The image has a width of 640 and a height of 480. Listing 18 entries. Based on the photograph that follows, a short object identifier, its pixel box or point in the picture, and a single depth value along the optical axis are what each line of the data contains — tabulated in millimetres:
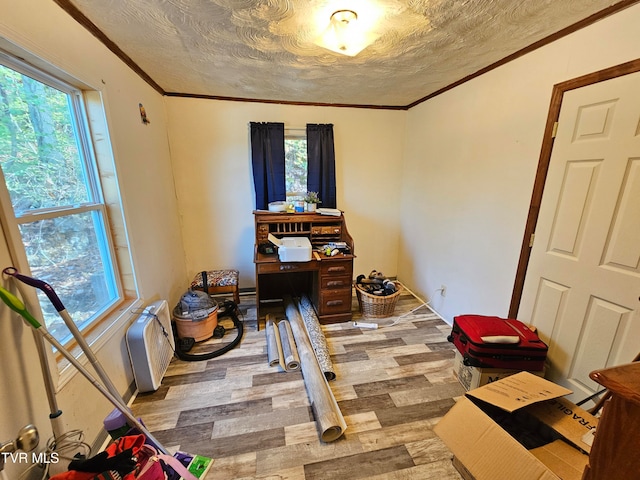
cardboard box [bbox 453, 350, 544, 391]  1659
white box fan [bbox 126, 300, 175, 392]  1666
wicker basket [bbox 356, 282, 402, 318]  2713
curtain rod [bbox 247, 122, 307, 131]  3025
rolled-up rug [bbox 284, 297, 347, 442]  1485
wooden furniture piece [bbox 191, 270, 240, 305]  2680
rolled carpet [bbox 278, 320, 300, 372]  2020
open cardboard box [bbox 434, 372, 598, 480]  1042
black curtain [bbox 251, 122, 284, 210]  2920
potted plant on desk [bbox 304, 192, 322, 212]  2893
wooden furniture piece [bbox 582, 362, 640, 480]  592
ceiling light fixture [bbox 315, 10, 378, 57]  1403
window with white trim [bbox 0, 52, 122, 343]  1132
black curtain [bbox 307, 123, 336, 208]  3047
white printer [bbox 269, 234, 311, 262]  2400
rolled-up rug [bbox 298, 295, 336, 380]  1940
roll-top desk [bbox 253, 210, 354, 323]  2500
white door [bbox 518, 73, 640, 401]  1321
